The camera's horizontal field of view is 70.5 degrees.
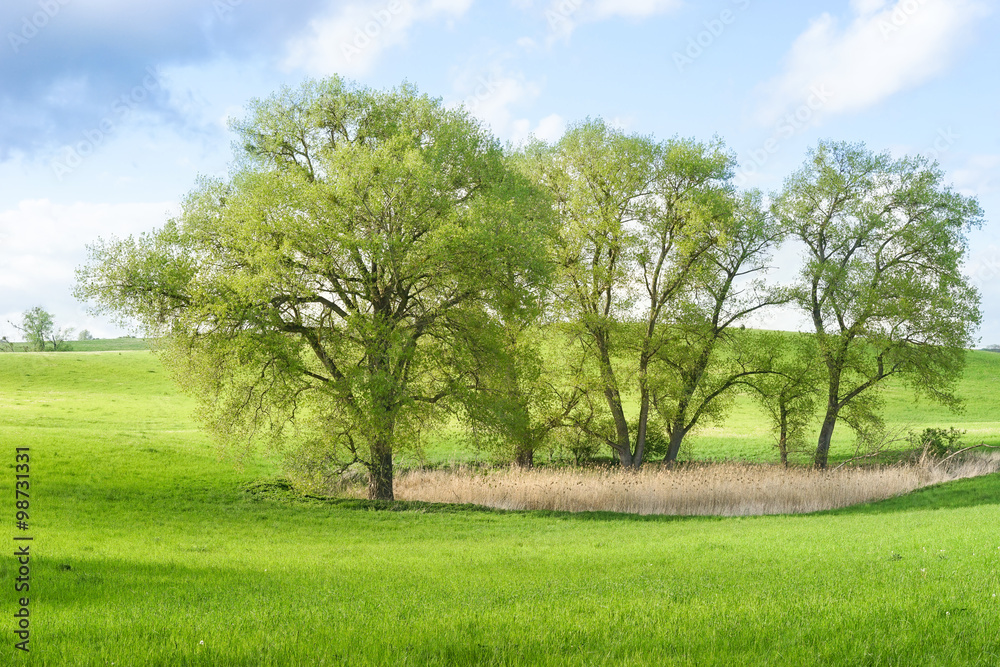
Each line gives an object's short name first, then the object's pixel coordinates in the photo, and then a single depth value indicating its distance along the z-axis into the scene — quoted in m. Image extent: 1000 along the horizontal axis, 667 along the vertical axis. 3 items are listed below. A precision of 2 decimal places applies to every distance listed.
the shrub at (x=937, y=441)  35.19
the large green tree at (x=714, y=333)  33.25
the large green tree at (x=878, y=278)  34.44
